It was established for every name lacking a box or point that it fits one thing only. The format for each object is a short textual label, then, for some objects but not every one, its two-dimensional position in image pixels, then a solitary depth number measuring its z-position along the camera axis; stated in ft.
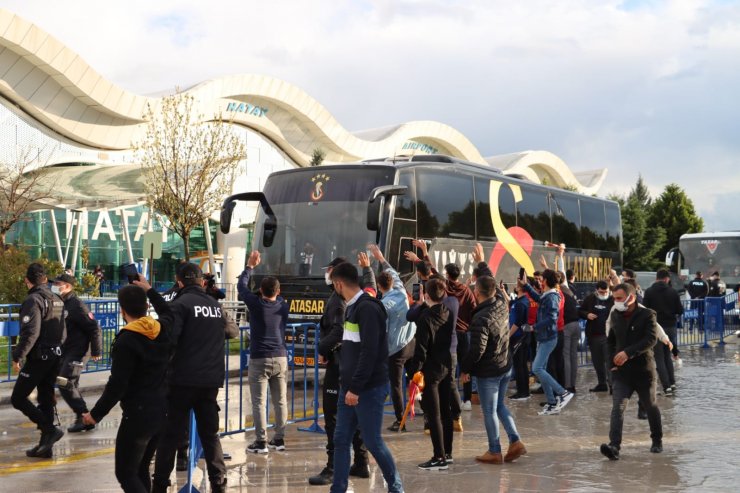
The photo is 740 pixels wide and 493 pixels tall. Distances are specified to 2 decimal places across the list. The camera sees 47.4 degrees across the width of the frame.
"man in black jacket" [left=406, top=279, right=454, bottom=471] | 24.79
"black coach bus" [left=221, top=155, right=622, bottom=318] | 44.88
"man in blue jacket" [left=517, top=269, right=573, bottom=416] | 34.60
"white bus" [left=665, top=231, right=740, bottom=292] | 102.01
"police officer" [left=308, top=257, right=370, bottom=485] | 23.77
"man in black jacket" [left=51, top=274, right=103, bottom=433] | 29.48
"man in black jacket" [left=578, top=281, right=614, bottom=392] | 42.16
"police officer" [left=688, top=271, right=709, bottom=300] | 79.41
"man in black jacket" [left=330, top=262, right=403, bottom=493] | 19.44
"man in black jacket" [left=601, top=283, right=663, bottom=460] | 26.43
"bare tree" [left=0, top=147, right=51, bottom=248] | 92.48
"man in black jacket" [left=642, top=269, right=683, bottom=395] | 43.57
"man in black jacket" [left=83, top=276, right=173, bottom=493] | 17.30
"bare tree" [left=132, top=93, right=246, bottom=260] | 89.30
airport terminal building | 125.29
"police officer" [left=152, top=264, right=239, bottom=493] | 19.56
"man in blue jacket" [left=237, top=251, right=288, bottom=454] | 26.71
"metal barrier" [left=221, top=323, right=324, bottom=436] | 30.92
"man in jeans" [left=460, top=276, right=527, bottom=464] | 25.32
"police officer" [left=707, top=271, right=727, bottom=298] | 86.69
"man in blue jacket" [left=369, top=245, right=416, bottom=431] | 25.82
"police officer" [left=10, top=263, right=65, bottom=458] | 26.48
